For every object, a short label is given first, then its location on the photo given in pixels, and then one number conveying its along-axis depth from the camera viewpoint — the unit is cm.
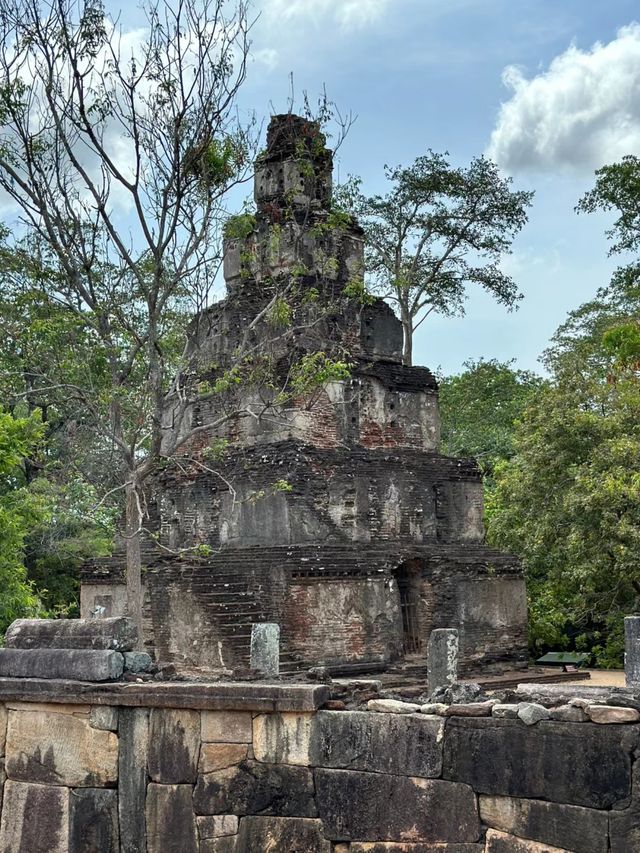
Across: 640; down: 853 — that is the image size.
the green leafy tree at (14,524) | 1569
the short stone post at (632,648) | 1352
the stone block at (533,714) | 525
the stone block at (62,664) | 673
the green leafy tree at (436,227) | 2992
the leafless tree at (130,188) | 1403
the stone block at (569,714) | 512
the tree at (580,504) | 2028
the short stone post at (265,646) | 1321
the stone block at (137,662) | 689
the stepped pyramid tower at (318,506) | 1723
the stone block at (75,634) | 688
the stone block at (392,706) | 580
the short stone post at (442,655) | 1320
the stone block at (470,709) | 550
